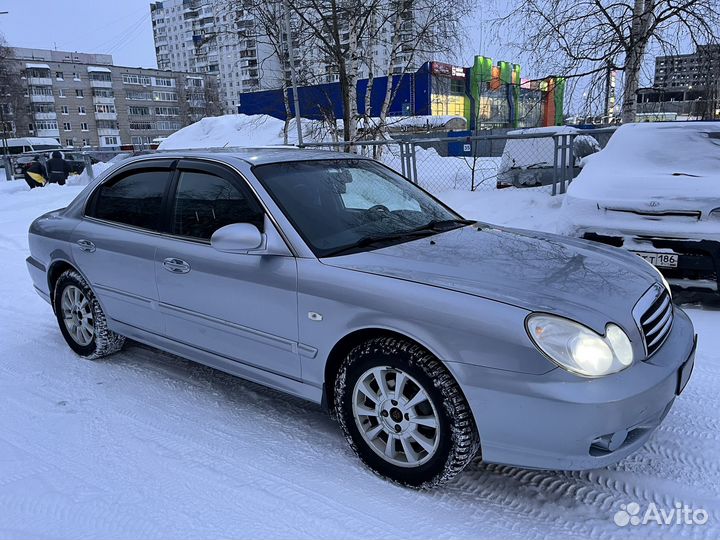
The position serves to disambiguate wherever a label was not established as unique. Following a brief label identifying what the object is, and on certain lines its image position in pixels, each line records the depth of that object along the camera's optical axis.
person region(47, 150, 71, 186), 17.47
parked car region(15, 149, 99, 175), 18.11
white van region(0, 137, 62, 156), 37.50
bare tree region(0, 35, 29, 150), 42.81
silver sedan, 2.18
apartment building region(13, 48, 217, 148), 77.12
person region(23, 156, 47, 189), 17.23
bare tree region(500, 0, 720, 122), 9.08
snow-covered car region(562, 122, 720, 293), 4.66
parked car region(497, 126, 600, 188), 12.96
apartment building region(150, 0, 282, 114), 107.75
